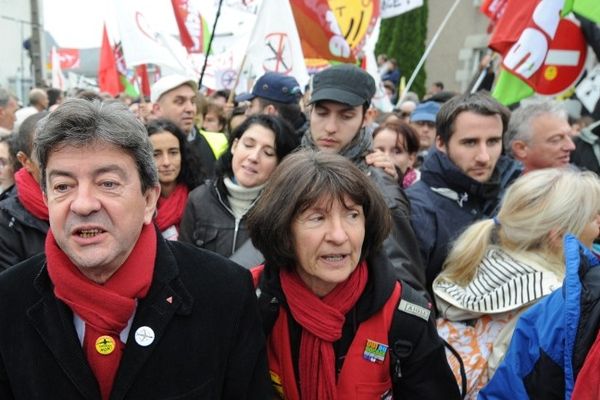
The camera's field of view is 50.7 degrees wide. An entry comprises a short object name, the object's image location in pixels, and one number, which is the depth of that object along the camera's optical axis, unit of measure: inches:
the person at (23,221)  119.5
